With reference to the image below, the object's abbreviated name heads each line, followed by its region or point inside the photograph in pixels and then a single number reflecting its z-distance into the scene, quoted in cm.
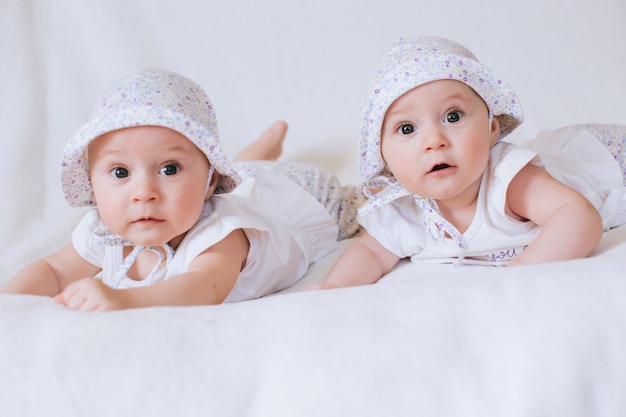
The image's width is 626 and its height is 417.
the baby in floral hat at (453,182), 124
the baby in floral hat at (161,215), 118
